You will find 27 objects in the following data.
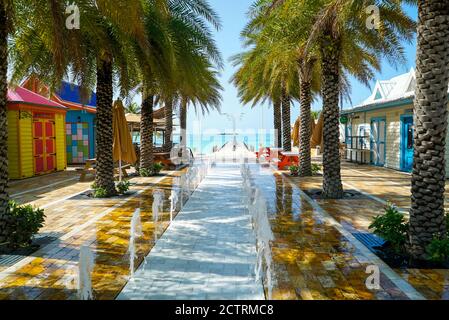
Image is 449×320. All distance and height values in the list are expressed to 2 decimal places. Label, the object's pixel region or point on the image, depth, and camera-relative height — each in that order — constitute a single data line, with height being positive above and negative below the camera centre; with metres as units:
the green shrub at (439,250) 6.08 -1.56
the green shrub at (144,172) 17.84 -1.11
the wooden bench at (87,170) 15.92 -0.89
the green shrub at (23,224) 7.03 -1.30
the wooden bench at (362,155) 23.64 -0.65
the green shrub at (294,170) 17.73 -1.08
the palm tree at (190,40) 12.45 +3.21
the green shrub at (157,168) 18.57 -0.99
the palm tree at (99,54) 7.67 +2.27
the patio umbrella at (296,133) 21.02 +0.55
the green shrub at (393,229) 6.77 -1.40
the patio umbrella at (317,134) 16.02 +0.38
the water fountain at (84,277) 4.84 -1.51
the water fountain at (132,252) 6.02 -1.63
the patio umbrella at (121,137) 13.59 +0.29
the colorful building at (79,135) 23.98 +0.65
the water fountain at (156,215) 8.21 -1.38
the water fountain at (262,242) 5.52 -1.49
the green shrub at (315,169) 18.48 -1.10
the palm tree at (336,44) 11.20 +2.94
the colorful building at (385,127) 18.84 +0.87
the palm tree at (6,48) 6.91 +1.63
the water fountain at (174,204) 9.81 -1.52
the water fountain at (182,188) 11.78 -1.41
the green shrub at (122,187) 12.84 -1.26
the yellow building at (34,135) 16.50 +0.52
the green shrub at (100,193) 12.13 -1.34
